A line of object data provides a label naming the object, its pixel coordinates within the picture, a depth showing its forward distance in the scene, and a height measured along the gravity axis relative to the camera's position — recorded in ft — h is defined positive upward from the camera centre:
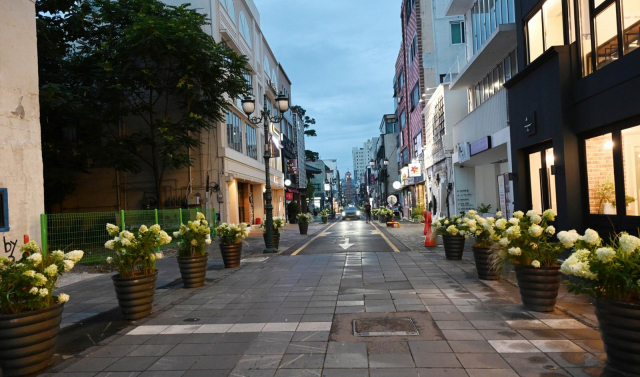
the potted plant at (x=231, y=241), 39.11 -3.39
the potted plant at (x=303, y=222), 81.71 -4.10
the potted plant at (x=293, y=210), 127.75 -2.83
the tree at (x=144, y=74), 69.31 +22.47
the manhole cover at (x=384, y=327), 17.98 -5.59
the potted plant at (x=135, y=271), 22.06 -3.30
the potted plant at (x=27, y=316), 14.71 -3.52
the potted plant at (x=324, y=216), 137.18 -5.51
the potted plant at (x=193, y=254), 30.09 -3.40
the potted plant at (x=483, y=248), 27.73 -3.69
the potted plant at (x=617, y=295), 12.57 -3.33
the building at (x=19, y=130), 33.76 +6.62
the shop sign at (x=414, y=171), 122.72 +6.71
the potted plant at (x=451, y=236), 38.14 -3.82
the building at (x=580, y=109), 30.22 +6.33
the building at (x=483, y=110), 54.29 +11.88
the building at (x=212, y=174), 84.69 +6.49
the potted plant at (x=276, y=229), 53.39 -3.42
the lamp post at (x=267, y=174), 51.44 +2.86
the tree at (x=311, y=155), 312.85 +31.99
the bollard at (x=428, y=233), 50.51 -4.78
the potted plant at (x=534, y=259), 20.24 -3.33
